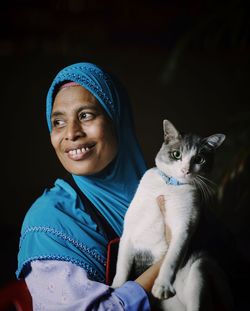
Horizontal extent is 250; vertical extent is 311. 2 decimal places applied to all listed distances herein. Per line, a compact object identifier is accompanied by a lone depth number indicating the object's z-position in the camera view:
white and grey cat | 1.45
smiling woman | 1.41
